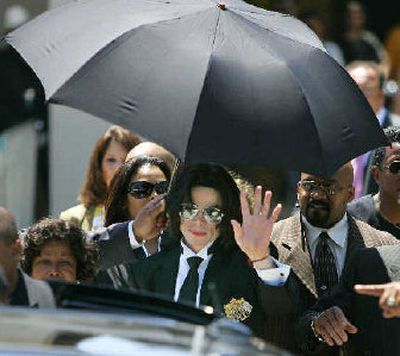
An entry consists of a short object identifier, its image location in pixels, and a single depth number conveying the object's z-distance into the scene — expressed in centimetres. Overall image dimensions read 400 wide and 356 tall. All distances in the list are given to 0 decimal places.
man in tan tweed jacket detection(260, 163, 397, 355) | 1434
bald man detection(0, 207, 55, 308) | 980
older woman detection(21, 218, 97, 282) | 1359
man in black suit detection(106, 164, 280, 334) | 1345
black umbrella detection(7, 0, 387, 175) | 1235
